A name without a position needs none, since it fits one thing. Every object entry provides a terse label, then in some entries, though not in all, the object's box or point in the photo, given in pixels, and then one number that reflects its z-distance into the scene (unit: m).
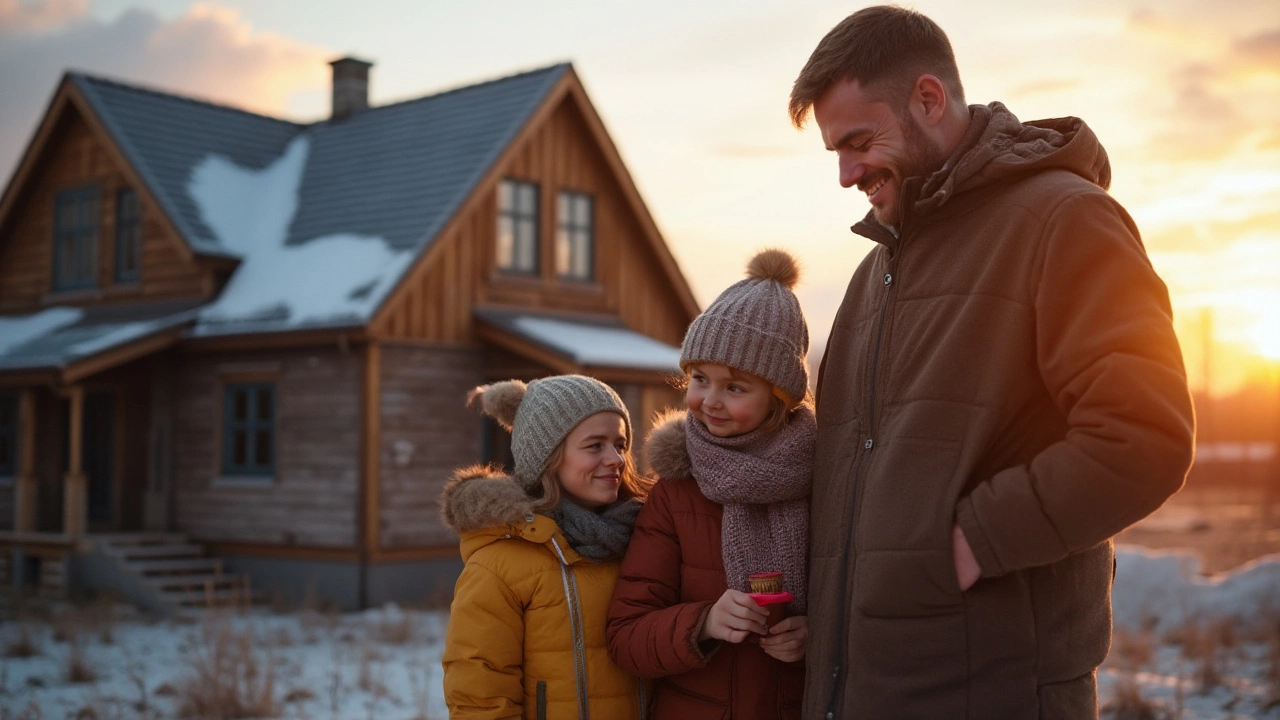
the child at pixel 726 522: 3.22
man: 2.34
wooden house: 14.74
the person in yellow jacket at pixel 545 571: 3.54
